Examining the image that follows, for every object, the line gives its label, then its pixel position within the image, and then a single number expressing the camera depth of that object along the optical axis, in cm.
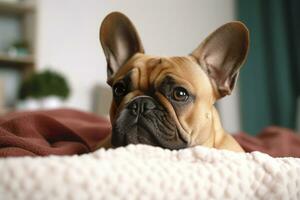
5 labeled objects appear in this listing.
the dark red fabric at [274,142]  112
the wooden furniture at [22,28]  221
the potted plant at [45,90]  204
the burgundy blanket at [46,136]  68
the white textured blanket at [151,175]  40
